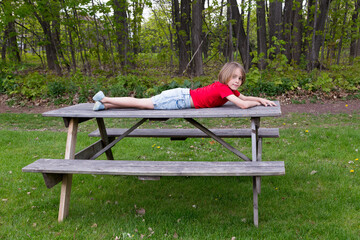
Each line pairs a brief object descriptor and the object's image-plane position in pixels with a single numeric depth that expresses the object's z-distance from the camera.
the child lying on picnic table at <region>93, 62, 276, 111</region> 3.42
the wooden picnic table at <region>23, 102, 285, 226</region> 2.72
